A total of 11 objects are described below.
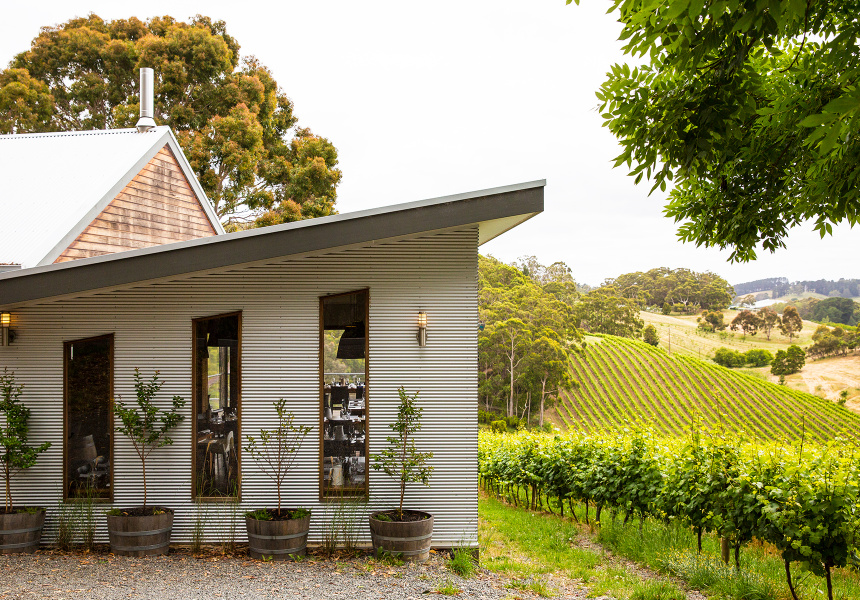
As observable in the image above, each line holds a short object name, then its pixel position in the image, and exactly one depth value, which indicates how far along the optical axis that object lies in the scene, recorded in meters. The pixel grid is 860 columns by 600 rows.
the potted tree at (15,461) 5.24
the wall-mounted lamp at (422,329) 5.71
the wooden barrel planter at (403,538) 5.09
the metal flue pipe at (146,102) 11.04
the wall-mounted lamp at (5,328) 5.76
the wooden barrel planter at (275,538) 5.15
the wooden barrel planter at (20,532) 5.22
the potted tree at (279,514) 5.16
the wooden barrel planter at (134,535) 5.18
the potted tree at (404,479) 5.11
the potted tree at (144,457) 5.18
